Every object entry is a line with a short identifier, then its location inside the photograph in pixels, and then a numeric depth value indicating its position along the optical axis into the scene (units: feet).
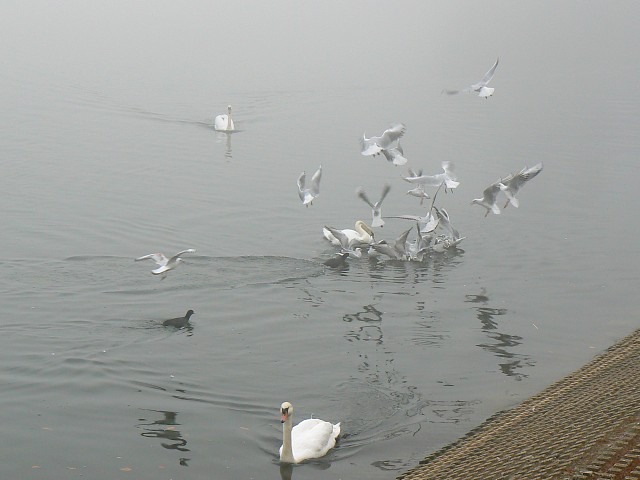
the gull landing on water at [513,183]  60.80
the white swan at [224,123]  107.55
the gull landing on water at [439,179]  64.69
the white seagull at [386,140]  65.16
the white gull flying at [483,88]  67.15
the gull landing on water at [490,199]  64.01
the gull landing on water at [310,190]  67.55
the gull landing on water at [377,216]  67.31
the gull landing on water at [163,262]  54.65
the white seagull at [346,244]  64.95
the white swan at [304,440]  38.34
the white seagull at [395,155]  65.46
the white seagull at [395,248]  64.90
